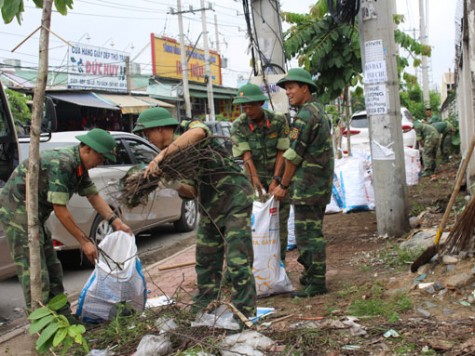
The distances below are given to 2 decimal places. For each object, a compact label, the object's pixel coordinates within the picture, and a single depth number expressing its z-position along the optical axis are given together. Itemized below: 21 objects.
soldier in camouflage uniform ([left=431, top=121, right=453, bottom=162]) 13.93
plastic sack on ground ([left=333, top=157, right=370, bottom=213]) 7.72
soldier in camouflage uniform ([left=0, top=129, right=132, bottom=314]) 3.87
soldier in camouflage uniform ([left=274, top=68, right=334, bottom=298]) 4.50
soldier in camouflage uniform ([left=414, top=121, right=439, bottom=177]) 12.41
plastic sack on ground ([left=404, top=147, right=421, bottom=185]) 9.17
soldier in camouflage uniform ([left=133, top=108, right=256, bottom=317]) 3.66
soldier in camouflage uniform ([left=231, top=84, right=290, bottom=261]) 5.14
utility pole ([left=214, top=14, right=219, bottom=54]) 38.41
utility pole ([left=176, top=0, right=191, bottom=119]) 26.01
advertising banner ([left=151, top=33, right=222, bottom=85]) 27.61
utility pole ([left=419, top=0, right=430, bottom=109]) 27.08
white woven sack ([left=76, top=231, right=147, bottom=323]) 4.22
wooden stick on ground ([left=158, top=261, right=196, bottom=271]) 6.29
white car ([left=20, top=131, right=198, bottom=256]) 6.17
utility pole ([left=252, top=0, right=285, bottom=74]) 6.56
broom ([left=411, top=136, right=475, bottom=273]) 4.22
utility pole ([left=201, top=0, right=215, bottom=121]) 28.21
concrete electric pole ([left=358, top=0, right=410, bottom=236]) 6.00
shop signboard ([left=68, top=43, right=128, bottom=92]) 21.22
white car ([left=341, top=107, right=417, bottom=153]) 12.39
